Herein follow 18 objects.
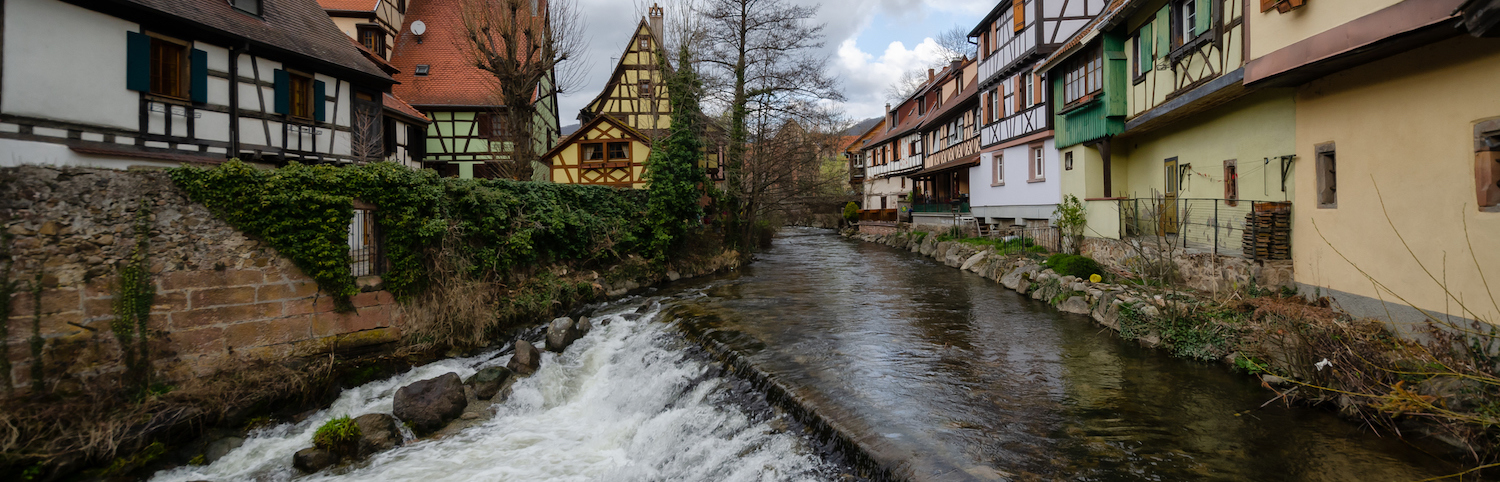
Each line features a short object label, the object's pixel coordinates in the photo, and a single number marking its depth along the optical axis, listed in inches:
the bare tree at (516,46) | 655.8
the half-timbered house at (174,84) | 419.2
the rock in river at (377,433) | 319.2
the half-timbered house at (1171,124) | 446.0
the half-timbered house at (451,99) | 1054.4
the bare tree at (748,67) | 944.9
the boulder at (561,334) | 440.8
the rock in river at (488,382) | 378.0
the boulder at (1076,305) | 488.4
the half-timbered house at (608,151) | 1058.1
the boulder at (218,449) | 311.4
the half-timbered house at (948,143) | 1114.7
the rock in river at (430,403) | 342.0
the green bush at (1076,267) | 558.3
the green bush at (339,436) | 308.5
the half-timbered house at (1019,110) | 805.9
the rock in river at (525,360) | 405.4
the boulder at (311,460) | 301.7
